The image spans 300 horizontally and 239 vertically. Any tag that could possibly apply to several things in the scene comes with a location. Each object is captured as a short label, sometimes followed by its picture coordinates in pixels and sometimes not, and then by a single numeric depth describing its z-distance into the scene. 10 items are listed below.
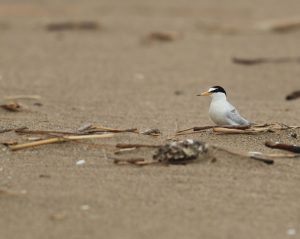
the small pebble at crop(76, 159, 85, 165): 9.10
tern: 10.37
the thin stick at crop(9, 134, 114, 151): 9.46
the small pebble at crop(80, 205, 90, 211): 7.99
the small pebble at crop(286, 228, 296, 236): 7.58
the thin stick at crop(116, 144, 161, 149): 9.25
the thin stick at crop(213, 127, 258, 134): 10.02
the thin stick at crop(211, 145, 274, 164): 9.03
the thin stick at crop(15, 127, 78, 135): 9.78
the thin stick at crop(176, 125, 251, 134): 10.09
